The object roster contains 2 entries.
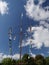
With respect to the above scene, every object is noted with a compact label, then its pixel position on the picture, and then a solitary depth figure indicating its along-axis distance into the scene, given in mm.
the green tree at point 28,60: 18107
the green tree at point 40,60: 19147
